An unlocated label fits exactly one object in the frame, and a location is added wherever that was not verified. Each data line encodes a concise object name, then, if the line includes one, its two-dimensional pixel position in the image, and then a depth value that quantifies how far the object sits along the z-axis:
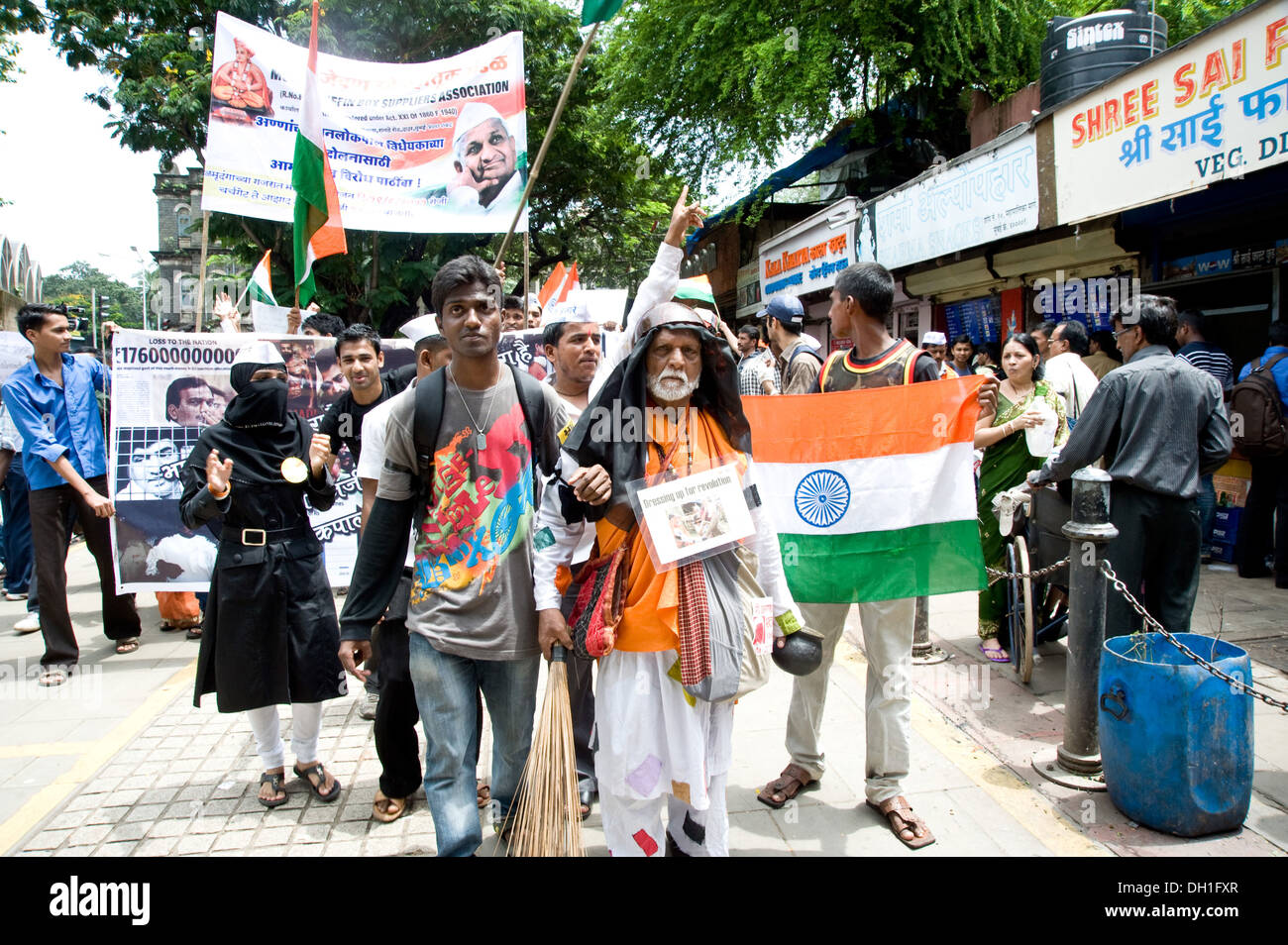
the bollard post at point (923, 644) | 5.01
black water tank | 7.77
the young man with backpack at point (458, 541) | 2.62
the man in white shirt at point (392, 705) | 3.16
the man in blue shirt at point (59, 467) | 5.42
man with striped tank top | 3.21
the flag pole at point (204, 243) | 5.91
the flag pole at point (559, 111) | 3.69
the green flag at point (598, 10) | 3.91
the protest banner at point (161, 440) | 5.96
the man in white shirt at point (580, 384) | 3.53
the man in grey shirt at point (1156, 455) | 3.72
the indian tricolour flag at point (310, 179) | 5.32
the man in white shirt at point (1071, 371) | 5.11
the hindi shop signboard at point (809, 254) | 12.02
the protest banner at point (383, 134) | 6.59
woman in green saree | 4.90
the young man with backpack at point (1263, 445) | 6.07
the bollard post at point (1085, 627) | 3.43
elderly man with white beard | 2.44
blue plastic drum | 2.93
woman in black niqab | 3.46
